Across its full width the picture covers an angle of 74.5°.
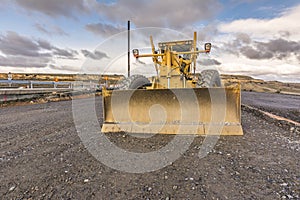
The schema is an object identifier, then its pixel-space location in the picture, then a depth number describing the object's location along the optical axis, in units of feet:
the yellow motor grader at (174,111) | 14.35
